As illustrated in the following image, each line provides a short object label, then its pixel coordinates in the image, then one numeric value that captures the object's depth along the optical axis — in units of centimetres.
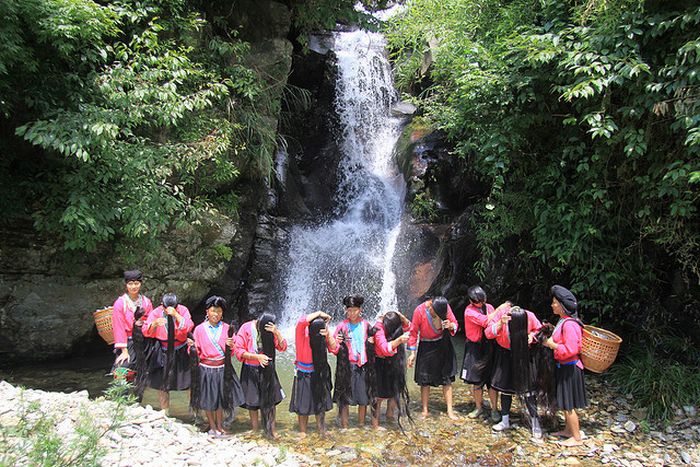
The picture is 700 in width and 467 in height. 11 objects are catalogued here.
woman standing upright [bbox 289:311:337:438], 547
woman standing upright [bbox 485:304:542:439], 562
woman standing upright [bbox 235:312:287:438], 540
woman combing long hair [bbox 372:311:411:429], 584
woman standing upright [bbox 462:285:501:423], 607
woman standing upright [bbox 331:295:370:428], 570
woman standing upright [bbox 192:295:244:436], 542
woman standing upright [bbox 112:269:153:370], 566
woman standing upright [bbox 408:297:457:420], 614
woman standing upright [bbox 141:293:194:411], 581
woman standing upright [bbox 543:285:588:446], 534
